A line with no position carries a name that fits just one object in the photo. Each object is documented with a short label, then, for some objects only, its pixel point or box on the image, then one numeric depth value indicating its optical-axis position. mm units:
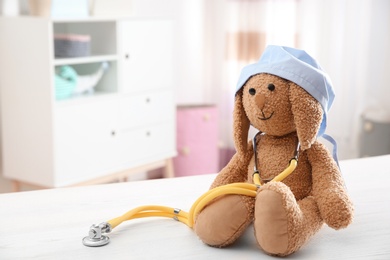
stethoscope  892
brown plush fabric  844
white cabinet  2695
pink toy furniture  3539
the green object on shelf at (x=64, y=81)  2714
